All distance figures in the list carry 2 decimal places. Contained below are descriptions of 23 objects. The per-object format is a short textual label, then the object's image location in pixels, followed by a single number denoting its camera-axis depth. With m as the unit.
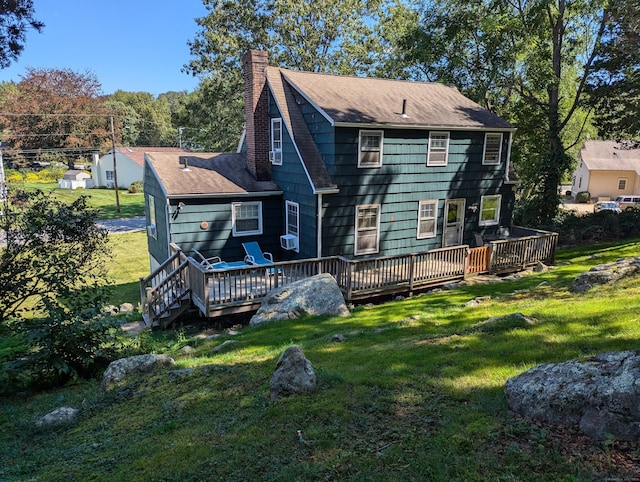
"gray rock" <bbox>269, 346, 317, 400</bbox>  5.84
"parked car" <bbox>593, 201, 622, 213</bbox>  32.80
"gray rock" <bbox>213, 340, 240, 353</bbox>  9.37
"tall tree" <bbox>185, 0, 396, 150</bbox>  28.22
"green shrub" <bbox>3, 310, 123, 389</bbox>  8.58
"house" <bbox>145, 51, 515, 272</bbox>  14.11
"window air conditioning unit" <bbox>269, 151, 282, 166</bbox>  15.60
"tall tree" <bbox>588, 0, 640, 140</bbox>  19.22
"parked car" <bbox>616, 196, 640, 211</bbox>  37.31
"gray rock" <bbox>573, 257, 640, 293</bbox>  10.32
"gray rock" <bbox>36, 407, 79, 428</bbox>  6.68
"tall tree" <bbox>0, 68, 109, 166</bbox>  53.69
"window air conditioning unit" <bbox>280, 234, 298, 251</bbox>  15.21
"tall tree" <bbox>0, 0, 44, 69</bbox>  7.51
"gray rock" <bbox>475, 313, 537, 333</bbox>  7.32
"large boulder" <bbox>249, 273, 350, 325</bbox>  11.34
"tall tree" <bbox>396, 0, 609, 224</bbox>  21.73
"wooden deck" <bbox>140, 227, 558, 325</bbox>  11.98
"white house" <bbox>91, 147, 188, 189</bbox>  49.34
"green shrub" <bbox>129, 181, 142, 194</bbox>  48.36
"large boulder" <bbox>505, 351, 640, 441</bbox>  3.92
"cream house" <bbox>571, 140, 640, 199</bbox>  46.06
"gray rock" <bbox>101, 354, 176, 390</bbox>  7.98
